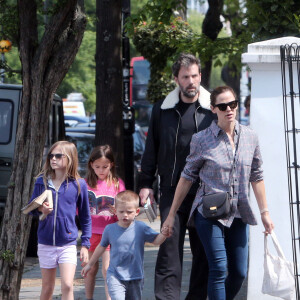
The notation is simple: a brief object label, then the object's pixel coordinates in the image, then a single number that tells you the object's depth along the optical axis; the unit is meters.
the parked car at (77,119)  68.69
